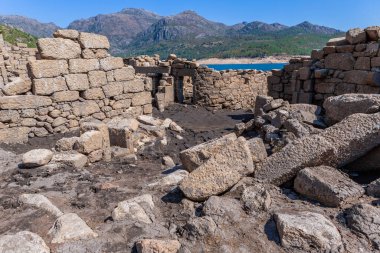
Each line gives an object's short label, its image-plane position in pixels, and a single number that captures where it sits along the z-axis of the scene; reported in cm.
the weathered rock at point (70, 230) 303
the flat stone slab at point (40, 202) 371
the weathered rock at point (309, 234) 264
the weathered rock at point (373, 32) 805
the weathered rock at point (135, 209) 344
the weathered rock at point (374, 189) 324
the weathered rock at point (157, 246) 267
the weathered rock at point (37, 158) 538
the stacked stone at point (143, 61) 1931
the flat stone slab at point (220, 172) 361
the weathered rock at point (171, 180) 445
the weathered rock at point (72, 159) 569
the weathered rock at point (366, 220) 271
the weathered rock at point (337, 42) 918
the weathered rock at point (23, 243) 277
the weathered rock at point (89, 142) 612
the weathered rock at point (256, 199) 323
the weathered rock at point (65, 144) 623
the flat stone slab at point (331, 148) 363
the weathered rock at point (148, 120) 938
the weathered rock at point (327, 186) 317
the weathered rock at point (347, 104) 438
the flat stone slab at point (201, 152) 439
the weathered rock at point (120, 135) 713
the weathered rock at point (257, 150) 414
